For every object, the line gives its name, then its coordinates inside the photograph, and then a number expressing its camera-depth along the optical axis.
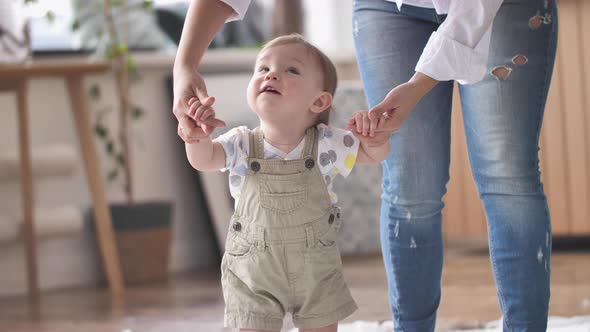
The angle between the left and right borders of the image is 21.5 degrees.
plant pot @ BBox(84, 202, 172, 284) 5.40
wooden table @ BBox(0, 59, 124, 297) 5.03
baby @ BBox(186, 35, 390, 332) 2.43
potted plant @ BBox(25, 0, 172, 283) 5.41
